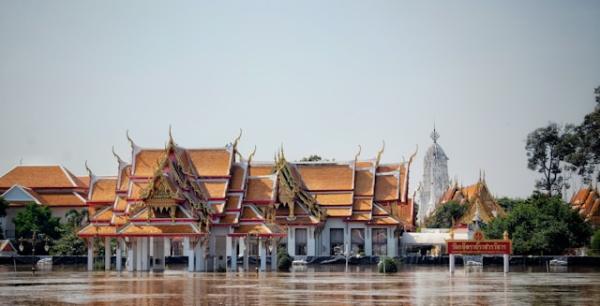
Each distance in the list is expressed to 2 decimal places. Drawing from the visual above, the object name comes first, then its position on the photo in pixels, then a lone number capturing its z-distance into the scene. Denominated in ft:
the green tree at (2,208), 298.15
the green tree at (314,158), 379.76
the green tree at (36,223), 287.48
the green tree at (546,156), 326.24
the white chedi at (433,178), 538.47
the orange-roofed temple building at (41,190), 324.80
